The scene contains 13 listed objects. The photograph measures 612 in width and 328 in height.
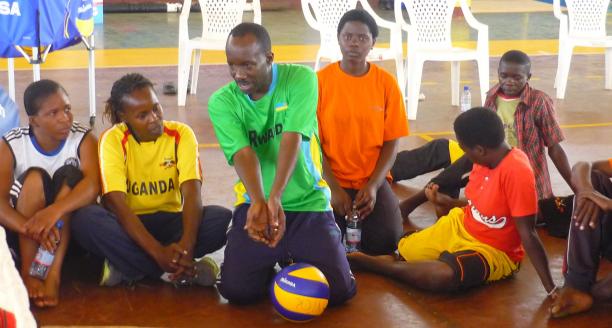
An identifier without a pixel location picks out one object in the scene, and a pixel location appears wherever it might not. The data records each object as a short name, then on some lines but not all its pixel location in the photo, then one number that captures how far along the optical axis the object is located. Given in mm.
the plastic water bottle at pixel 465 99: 7570
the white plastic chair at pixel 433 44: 7863
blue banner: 5551
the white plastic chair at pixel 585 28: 8820
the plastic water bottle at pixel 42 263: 3984
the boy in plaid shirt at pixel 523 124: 4973
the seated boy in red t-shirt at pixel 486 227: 3969
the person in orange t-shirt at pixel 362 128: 4625
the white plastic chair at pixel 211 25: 8328
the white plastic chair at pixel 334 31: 8023
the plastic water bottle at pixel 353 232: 4504
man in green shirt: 3793
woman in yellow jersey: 4074
